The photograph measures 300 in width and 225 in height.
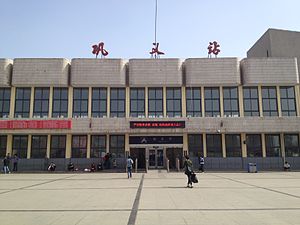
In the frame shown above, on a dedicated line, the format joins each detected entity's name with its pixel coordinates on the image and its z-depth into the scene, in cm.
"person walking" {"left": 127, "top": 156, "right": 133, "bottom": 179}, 2138
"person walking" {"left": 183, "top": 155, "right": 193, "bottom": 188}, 1515
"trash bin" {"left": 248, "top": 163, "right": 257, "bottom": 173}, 2648
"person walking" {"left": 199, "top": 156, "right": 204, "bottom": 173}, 2679
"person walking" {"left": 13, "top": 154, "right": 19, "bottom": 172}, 2859
